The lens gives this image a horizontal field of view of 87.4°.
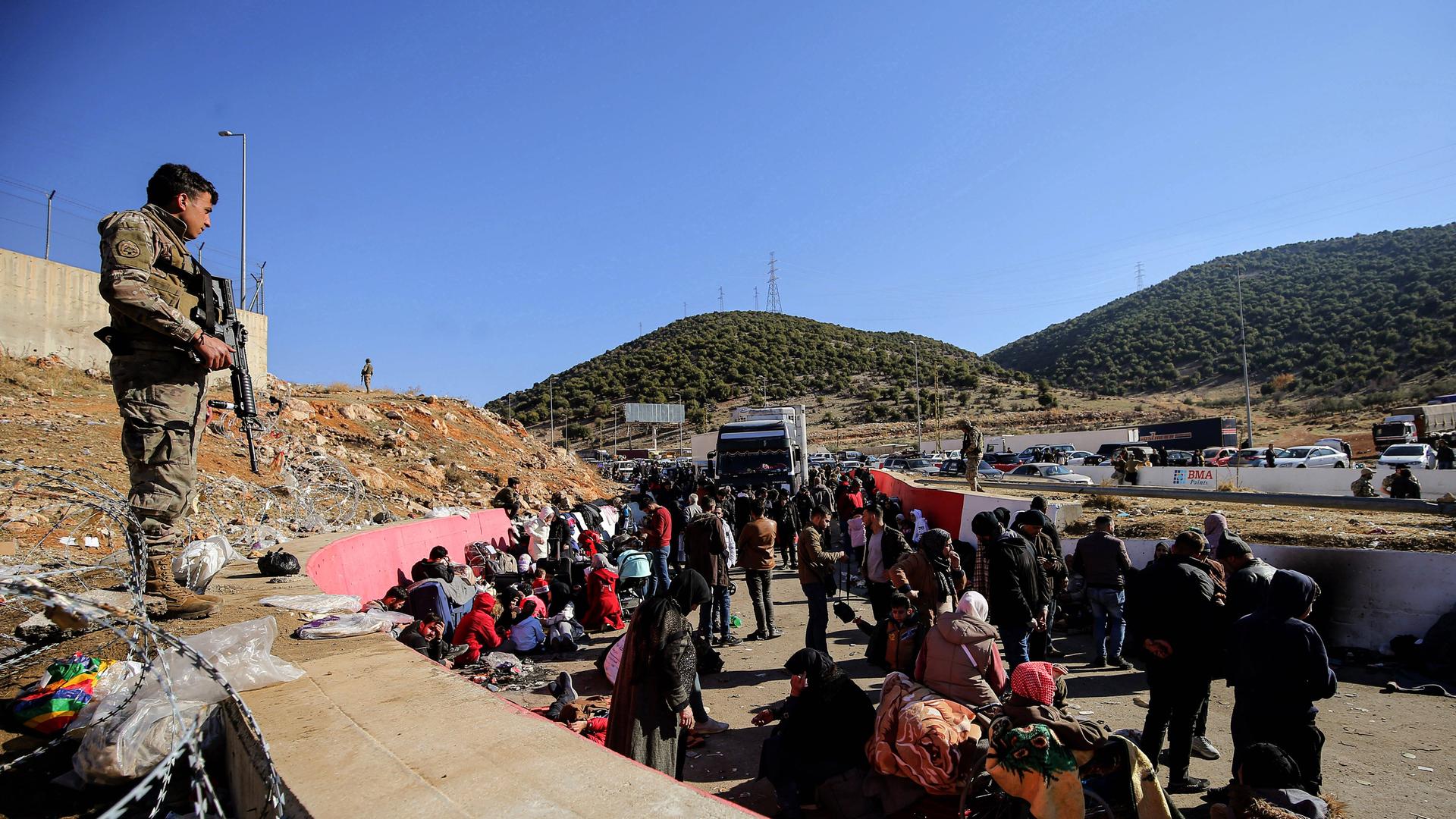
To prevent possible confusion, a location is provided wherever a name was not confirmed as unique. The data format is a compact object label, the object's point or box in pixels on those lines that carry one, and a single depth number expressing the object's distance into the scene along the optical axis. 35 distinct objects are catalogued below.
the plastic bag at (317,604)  5.10
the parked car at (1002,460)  42.94
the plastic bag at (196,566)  5.39
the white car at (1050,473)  31.15
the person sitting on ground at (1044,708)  3.32
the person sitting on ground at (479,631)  8.34
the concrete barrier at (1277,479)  19.77
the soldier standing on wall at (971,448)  21.34
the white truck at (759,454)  22.72
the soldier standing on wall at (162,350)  3.96
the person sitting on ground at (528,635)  8.72
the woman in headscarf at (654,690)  4.47
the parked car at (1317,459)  28.77
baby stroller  11.20
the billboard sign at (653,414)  71.19
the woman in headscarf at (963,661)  4.51
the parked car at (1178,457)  36.84
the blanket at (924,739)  4.04
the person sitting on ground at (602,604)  9.90
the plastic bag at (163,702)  2.91
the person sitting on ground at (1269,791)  3.27
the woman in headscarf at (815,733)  4.56
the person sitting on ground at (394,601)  8.70
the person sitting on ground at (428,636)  6.87
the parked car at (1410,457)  25.33
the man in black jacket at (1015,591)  6.46
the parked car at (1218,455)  33.78
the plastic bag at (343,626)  4.57
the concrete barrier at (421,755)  2.23
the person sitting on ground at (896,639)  5.76
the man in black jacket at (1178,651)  4.91
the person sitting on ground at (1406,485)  18.38
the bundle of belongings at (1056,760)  3.21
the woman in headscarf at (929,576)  6.28
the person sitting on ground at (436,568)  9.25
